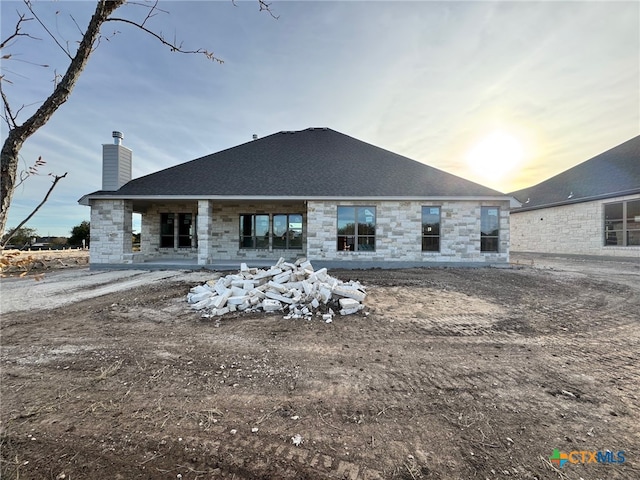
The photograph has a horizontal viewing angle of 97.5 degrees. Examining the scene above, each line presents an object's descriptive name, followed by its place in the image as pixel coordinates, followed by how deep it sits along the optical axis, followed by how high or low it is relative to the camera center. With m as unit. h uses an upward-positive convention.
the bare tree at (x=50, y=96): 1.64 +0.95
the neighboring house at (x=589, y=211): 16.27 +2.21
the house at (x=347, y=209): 13.27 +1.55
